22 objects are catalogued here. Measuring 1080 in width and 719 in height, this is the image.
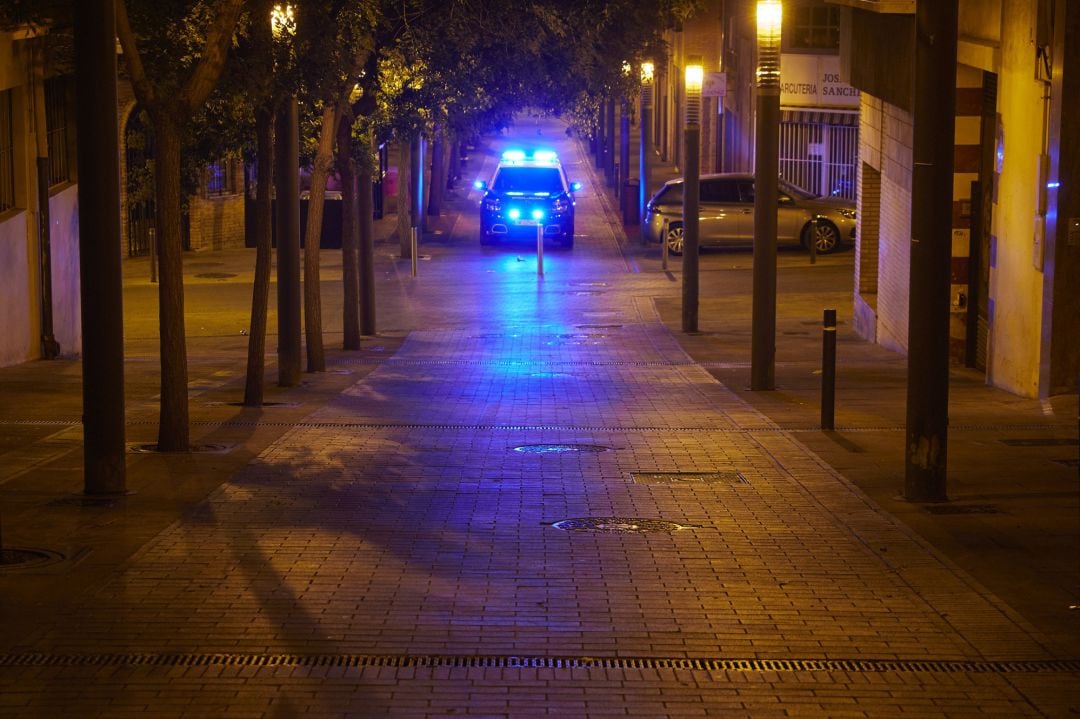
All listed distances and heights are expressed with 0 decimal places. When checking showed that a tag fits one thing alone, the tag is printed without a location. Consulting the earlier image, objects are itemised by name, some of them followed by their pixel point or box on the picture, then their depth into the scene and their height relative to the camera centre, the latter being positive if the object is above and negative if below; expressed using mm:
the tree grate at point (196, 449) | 11312 -1847
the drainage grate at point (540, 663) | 6316 -1903
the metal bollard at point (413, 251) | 28344 -1003
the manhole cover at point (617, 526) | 8727 -1868
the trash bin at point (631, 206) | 37781 -256
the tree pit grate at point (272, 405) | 14312 -1931
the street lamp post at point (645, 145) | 36188 +1183
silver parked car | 31391 -429
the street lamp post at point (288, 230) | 15516 -333
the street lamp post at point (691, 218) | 21406 -312
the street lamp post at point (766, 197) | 15086 -21
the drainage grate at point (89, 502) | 9359 -1837
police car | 33219 -156
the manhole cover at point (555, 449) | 11461 -1876
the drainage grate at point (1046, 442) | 11414 -1829
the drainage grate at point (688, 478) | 10180 -1866
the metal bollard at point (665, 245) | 29695 -948
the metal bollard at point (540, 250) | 28031 -994
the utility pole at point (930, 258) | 9320 -387
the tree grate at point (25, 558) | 7887 -1850
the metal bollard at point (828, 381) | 12391 -1477
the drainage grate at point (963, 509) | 9258 -1877
